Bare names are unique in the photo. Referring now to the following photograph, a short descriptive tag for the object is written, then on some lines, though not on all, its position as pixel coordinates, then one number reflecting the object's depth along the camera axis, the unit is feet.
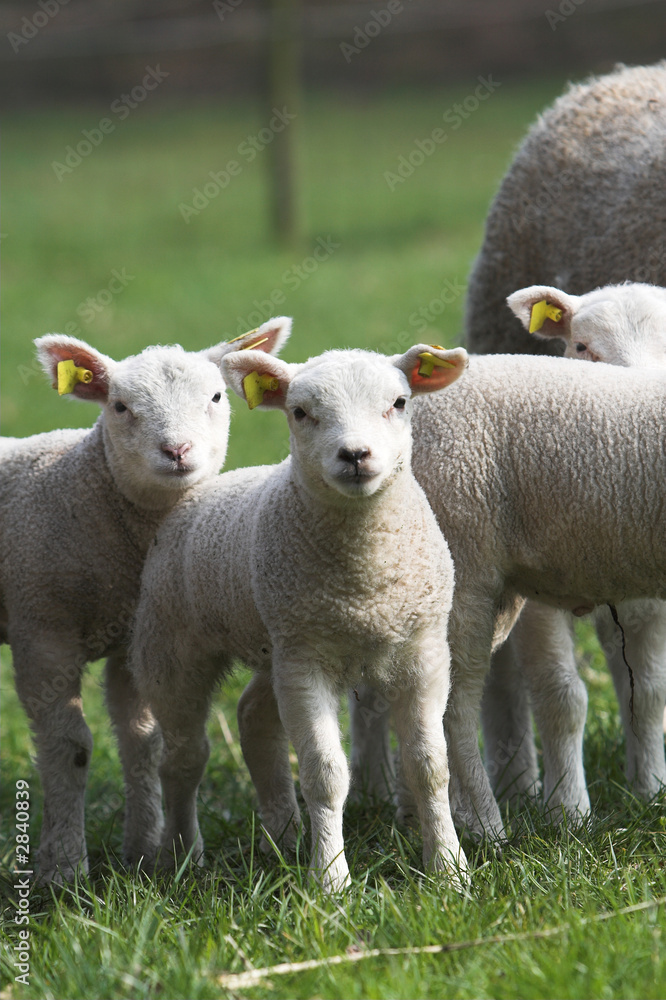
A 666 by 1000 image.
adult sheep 29.35
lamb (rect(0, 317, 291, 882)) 23.71
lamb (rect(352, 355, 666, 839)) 21.47
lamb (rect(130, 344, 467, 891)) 19.35
